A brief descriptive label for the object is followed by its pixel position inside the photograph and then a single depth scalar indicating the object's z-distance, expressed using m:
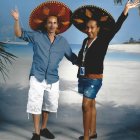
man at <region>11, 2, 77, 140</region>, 4.48
